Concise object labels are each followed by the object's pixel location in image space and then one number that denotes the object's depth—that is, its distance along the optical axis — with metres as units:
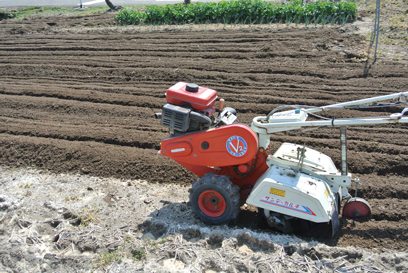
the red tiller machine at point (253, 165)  4.57
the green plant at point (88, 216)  5.23
